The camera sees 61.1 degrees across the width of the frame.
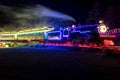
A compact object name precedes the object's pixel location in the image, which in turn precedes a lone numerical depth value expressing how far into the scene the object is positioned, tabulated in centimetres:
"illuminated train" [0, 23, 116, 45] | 977
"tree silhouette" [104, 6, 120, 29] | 1389
